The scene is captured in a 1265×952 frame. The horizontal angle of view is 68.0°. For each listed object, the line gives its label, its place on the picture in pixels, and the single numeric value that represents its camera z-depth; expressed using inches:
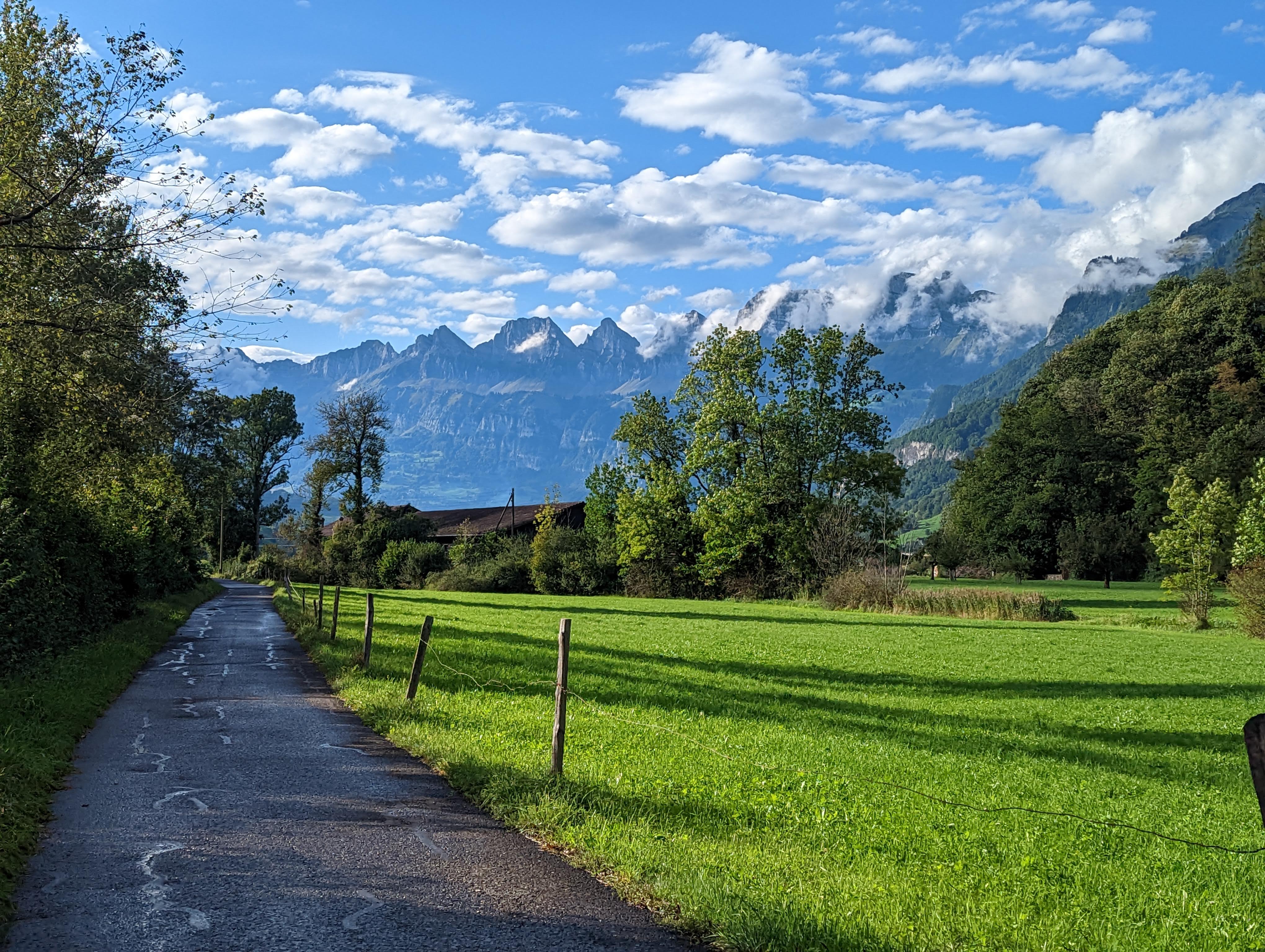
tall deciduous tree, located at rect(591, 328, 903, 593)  2351.1
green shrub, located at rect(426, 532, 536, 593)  2861.7
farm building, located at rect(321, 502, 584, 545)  3545.8
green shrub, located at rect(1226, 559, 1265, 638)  1389.0
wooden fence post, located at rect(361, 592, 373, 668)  725.3
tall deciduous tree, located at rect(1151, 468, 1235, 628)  1620.3
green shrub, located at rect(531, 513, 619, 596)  2704.2
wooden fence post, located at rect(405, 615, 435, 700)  575.2
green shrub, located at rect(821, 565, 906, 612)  1910.7
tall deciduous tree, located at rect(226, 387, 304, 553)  4136.3
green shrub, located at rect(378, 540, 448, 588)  3142.2
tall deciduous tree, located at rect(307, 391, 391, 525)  3410.4
